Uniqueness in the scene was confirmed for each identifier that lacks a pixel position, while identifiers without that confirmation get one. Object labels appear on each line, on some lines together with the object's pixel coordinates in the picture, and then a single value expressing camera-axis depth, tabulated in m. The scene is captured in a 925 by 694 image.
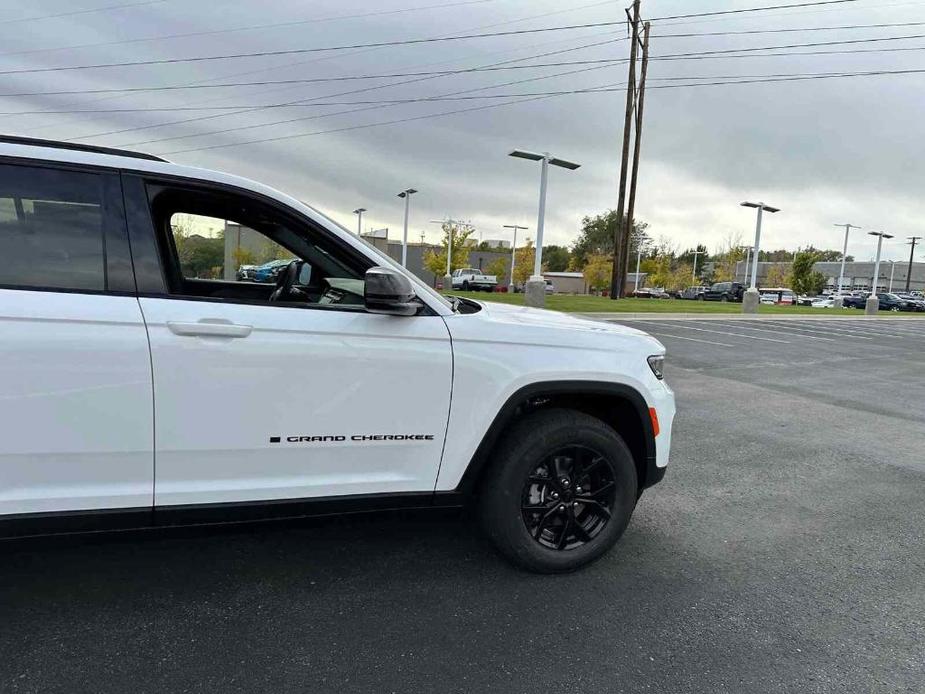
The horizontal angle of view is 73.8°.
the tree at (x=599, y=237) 84.94
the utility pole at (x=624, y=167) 29.47
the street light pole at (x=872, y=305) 34.71
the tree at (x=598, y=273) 66.31
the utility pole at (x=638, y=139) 30.63
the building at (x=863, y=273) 92.06
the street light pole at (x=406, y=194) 32.37
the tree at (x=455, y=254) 55.81
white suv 2.27
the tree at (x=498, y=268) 68.06
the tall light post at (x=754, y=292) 26.50
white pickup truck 48.59
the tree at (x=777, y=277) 79.56
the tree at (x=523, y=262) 66.31
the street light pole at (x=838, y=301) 39.53
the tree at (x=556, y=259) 96.28
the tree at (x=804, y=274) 66.75
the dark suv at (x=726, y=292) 53.41
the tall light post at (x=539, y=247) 20.52
